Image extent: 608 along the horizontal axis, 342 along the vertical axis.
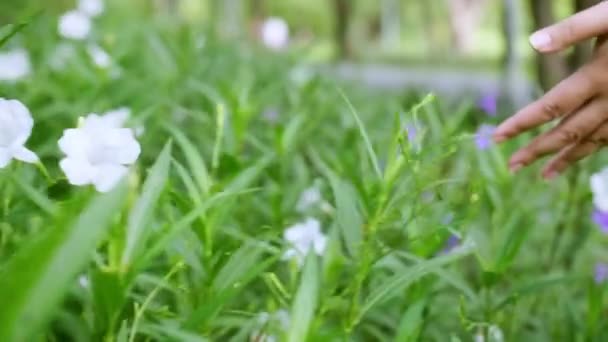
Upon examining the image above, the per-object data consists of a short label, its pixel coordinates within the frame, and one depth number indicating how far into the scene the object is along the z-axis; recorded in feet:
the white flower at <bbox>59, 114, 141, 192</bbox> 3.10
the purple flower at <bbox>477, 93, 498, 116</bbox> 9.55
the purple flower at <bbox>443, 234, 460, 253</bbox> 6.07
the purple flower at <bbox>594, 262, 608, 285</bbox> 5.88
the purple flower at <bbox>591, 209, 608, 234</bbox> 5.97
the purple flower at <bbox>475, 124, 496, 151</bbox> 6.04
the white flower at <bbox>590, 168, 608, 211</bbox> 4.93
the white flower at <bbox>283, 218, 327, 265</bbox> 4.57
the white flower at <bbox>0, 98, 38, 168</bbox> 3.13
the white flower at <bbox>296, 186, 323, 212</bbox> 5.90
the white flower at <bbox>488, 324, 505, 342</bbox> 4.43
